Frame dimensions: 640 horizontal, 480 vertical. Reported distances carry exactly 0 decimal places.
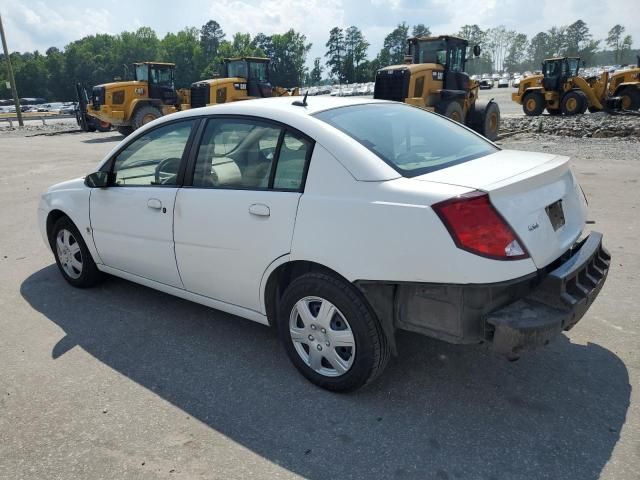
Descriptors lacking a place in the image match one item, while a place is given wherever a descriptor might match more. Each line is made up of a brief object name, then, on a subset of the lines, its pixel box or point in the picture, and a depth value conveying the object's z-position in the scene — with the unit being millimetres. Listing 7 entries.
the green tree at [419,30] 138288
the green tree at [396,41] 130375
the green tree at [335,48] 125500
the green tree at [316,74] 129000
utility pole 32531
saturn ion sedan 2488
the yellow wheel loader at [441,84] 14672
